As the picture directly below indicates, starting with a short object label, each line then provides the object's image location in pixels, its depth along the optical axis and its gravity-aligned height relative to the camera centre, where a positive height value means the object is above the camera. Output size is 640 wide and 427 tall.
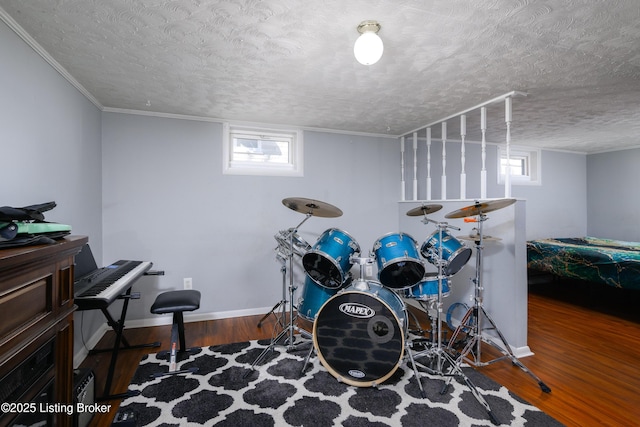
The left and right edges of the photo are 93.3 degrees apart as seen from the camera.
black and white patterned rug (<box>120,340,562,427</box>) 1.75 -1.17
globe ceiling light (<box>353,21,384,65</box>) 1.58 +0.91
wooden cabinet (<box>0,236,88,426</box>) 0.92 -0.40
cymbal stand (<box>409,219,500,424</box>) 2.12 -1.01
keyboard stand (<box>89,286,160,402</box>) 1.90 -0.94
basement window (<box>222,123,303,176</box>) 3.41 +0.78
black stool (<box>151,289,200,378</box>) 2.20 -0.67
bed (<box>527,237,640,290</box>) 3.43 -0.55
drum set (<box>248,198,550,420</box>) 2.00 -0.59
